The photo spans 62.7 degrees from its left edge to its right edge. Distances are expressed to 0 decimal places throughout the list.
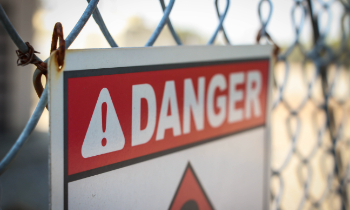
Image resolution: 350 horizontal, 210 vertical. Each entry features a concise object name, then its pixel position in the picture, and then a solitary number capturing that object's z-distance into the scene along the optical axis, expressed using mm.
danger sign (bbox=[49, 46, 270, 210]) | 312
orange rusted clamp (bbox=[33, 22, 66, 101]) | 295
